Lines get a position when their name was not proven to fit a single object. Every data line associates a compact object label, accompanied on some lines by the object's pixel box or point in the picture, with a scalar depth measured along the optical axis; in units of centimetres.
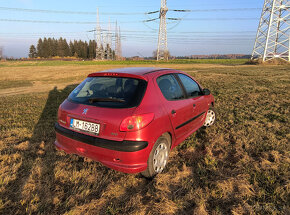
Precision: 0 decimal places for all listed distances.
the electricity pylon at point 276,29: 2894
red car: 225
